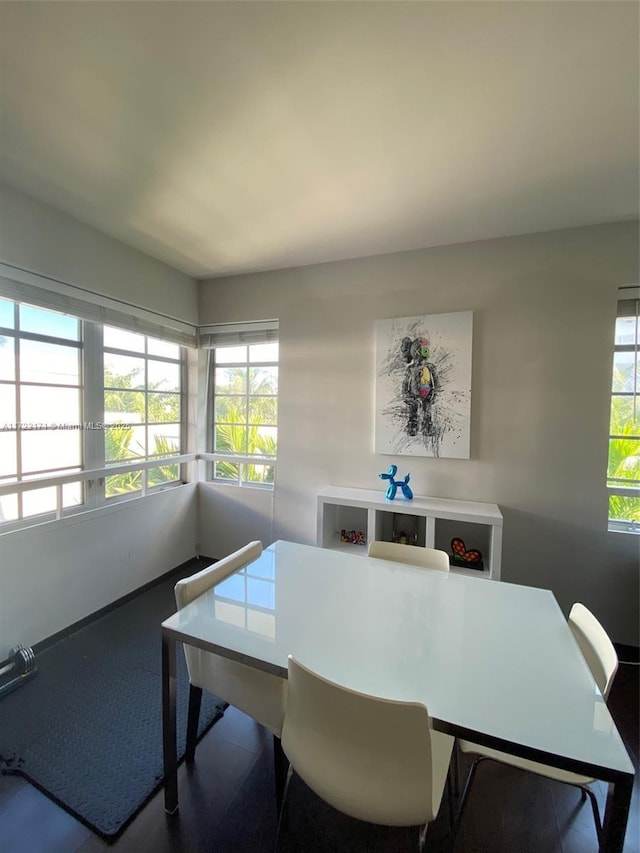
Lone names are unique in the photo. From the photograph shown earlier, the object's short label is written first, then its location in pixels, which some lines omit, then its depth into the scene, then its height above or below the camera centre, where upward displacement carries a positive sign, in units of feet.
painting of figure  7.61 +0.72
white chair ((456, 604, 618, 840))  3.24 -2.50
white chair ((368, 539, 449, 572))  5.32 -2.19
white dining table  2.51 -2.28
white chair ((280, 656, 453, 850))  2.57 -2.67
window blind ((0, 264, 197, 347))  6.05 +2.21
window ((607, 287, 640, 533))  6.84 -0.08
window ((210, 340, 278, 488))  9.78 +0.05
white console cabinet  6.86 -2.38
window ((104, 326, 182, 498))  8.02 +0.19
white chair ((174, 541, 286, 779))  3.78 -3.07
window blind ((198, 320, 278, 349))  9.63 +2.28
